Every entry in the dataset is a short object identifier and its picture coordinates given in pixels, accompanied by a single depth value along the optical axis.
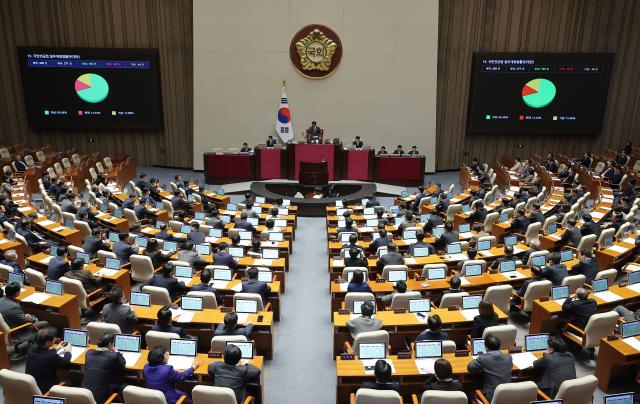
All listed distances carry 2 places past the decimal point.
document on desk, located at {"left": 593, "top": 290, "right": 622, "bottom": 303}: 8.12
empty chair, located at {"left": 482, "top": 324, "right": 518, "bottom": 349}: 6.68
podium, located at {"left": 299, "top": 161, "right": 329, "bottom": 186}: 18.50
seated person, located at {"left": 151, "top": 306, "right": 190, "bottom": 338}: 6.71
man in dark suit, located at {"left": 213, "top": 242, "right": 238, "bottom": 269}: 9.66
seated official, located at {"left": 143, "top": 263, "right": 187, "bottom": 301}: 8.49
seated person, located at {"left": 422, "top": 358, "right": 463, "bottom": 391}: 5.48
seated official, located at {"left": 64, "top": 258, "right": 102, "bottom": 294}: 8.76
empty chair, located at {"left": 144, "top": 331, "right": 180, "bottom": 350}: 6.48
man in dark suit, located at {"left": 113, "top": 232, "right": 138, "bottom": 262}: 10.10
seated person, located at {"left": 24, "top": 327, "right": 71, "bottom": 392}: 5.97
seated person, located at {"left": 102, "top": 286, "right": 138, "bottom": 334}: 7.23
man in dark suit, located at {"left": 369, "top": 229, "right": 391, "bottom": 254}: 10.85
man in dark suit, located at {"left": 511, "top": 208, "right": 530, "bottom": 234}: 12.13
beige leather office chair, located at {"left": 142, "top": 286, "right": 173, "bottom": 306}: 7.96
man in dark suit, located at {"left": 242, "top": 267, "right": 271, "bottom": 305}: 8.34
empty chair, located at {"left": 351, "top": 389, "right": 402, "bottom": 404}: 5.24
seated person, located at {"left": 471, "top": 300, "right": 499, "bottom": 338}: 7.01
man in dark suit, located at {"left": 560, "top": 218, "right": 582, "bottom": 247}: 11.01
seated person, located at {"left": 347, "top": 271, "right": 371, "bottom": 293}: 8.24
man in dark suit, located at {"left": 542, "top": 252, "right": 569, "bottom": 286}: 8.76
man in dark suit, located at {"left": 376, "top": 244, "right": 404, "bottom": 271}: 9.62
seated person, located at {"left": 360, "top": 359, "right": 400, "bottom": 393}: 5.53
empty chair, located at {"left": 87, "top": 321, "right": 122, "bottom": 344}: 6.63
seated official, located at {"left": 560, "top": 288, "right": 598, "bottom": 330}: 7.53
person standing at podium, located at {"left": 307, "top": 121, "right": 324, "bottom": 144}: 20.34
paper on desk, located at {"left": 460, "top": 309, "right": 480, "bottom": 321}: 7.55
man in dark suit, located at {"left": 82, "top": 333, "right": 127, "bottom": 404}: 5.85
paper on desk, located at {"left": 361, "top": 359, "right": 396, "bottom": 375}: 6.16
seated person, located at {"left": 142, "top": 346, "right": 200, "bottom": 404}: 5.68
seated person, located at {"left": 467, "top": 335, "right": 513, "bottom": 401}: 5.93
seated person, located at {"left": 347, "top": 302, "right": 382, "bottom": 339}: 7.04
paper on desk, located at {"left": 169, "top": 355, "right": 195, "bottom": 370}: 6.15
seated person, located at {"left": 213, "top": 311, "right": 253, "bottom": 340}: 6.61
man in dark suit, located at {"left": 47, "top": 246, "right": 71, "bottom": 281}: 8.80
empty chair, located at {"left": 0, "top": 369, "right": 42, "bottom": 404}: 5.34
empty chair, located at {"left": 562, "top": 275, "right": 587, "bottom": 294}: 8.34
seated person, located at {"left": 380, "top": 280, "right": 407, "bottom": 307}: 7.92
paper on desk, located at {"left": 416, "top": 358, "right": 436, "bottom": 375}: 6.14
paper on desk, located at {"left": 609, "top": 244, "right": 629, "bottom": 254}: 10.26
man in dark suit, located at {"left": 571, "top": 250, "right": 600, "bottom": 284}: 9.14
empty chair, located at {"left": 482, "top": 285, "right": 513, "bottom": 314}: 8.23
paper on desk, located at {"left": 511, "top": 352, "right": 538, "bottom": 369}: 6.27
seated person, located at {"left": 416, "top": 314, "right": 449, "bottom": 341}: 6.52
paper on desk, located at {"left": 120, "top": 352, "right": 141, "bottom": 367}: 6.18
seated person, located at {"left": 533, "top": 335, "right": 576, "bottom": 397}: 5.98
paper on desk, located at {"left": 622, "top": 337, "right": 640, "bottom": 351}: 6.68
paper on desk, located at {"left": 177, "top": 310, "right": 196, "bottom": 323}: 7.32
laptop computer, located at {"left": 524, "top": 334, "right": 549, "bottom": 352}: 6.60
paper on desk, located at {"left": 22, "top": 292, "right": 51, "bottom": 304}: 7.75
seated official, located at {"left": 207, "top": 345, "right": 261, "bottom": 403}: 5.76
